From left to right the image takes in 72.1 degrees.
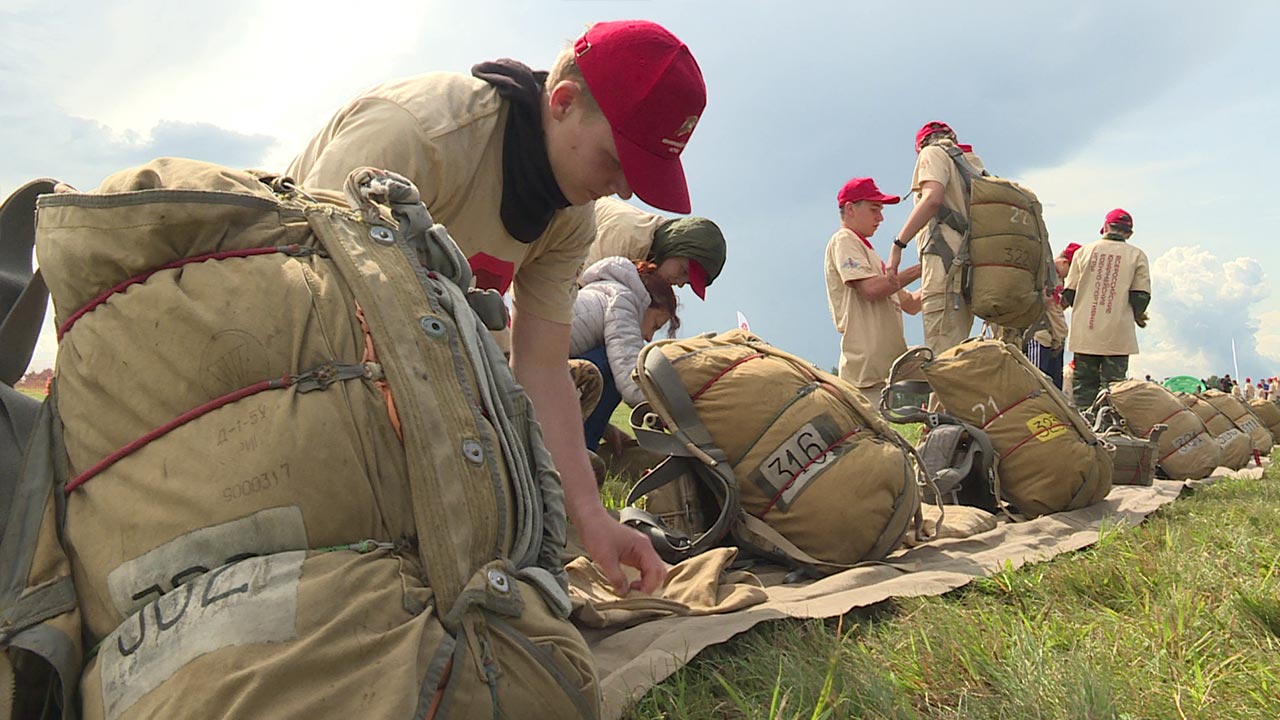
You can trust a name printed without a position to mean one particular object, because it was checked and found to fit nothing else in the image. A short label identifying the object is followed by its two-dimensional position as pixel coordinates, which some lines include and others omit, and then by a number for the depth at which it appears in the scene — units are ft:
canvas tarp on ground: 5.88
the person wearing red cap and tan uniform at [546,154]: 6.97
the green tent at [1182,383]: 47.24
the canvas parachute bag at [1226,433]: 22.45
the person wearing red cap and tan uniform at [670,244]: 14.75
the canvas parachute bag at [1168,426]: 19.70
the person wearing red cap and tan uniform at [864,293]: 18.17
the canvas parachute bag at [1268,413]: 31.35
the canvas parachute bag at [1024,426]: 12.87
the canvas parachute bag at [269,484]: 3.49
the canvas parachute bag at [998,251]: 18.20
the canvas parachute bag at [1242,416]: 24.31
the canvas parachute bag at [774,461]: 9.05
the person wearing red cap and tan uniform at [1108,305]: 25.75
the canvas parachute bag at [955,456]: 12.71
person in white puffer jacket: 14.19
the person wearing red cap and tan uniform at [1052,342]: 27.94
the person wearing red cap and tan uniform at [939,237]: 18.54
